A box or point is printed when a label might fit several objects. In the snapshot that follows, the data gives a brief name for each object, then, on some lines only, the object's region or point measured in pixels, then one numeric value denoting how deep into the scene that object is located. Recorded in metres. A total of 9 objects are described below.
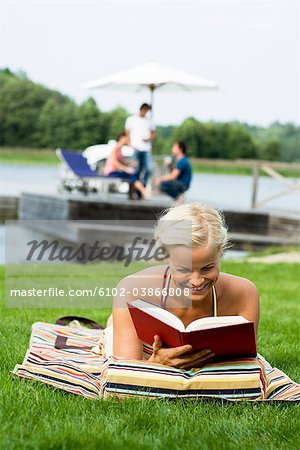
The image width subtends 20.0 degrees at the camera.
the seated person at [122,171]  14.15
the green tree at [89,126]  44.06
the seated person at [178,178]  13.23
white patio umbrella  16.06
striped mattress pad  2.98
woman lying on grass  2.96
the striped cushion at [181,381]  2.98
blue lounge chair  15.00
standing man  13.47
